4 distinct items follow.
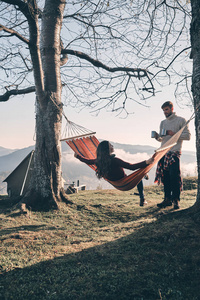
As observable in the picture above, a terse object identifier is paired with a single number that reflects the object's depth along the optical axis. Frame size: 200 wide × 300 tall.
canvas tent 7.48
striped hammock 3.66
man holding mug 4.01
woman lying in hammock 3.94
